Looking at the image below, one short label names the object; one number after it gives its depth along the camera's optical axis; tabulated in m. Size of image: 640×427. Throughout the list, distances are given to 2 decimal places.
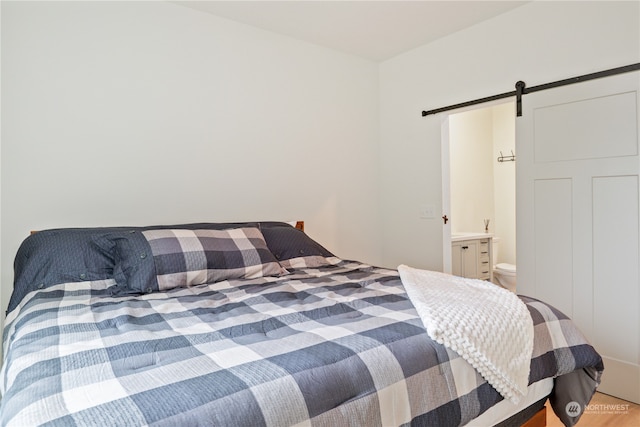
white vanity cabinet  3.76
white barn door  2.26
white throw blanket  1.19
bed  0.82
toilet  4.01
